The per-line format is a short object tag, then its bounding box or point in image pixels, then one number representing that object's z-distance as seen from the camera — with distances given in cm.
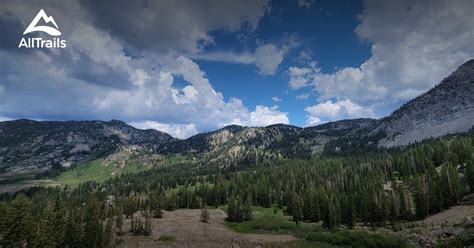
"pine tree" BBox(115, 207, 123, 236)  12454
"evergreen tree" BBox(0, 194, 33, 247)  8225
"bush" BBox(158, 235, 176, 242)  10634
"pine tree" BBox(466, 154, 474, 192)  13518
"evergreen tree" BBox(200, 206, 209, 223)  14375
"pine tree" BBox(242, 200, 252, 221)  14862
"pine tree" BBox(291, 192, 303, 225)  13625
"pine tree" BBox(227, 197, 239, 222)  14800
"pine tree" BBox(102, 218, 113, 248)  9864
